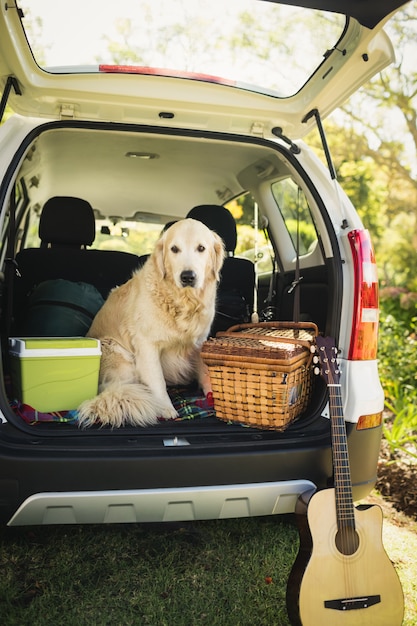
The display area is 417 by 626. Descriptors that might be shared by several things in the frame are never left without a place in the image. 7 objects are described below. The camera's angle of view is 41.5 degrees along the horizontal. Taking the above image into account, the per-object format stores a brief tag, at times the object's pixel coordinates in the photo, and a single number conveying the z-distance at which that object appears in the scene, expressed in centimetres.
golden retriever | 297
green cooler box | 248
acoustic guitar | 196
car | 208
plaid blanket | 246
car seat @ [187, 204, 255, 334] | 374
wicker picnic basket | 238
